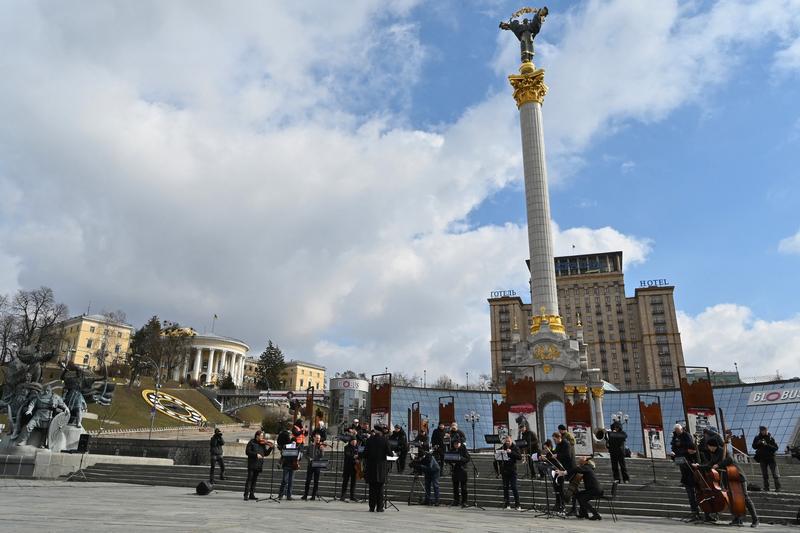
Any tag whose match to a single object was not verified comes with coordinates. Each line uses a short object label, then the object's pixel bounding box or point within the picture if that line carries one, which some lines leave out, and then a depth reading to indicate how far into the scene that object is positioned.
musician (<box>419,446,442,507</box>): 13.84
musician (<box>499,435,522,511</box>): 13.37
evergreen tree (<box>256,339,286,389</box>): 96.19
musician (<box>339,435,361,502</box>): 14.68
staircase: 12.61
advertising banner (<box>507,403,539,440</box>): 26.22
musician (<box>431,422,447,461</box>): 15.17
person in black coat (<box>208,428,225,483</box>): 17.19
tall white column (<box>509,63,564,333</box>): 40.19
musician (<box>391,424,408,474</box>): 16.19
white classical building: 112.80
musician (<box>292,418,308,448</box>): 15.48
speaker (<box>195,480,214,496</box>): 14.84
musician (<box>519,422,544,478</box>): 15.06
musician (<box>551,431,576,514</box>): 11.97
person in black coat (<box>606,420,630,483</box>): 15.51
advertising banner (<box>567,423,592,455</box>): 24.19
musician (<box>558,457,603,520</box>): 11.39
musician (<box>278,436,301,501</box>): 13.84
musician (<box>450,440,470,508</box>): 13.41
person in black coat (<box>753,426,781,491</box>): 14.77
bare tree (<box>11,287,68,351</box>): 63.09
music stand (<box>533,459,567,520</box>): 11.73
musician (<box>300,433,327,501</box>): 14.33
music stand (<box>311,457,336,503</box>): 13.98
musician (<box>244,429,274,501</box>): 13.89
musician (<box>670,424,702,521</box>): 11.50
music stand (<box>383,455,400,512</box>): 12.48
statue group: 23.89
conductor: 11.58
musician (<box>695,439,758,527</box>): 10.65
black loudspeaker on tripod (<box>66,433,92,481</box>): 21.67
